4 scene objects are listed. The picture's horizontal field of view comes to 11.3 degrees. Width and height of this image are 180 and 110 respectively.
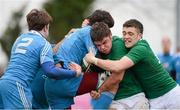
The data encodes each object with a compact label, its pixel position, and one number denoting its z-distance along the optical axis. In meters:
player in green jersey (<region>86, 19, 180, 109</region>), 11.26
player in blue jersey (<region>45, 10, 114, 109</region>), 11.43
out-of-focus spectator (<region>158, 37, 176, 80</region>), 18.50
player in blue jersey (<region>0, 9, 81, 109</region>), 10.97
